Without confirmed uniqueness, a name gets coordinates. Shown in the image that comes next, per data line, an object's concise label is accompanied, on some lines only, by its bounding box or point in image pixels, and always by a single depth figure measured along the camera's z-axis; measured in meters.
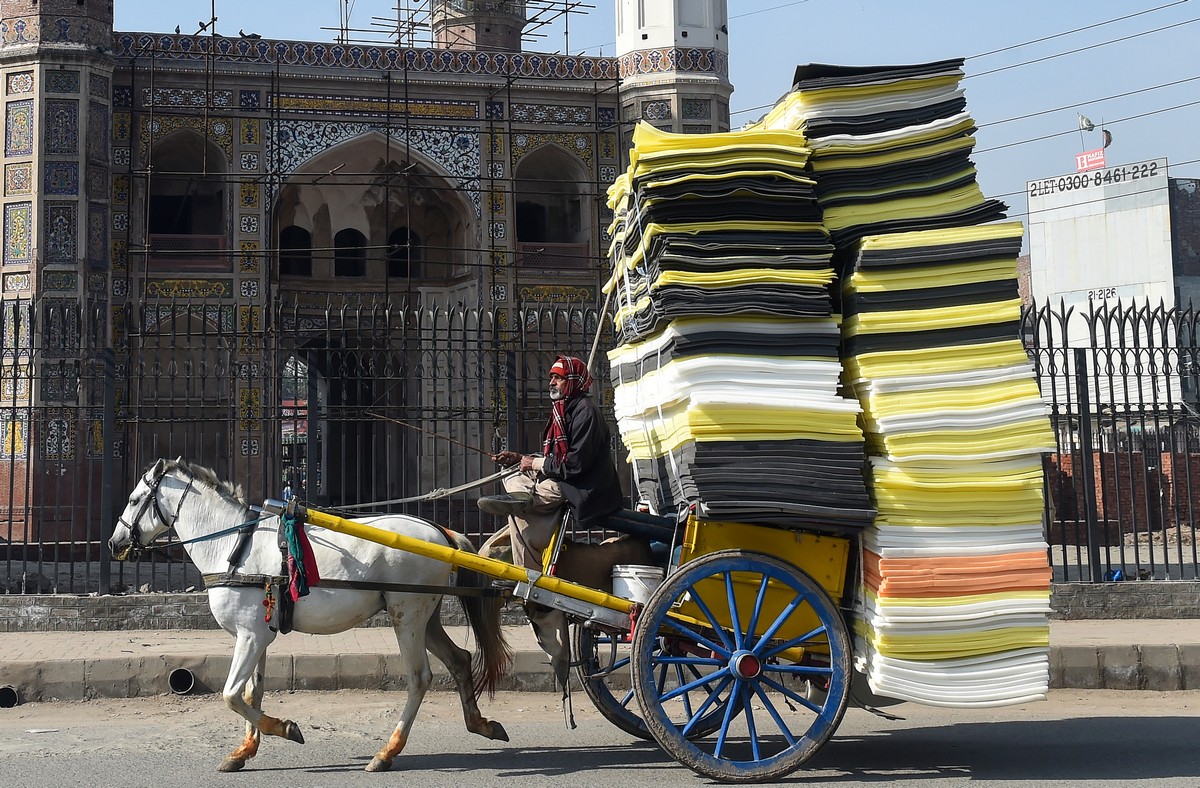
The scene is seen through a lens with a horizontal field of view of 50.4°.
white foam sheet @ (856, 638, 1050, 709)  5.34
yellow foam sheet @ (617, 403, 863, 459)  5.40
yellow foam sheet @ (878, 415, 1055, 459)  5.46
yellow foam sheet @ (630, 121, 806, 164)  5.59
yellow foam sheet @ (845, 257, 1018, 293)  5.59
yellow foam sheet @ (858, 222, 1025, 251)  5.59
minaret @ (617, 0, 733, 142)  20.16
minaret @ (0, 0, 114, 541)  17.91
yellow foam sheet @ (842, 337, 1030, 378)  5.54
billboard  36.53
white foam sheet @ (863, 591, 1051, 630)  5.38
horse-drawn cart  5.41
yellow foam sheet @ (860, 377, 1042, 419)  5.48
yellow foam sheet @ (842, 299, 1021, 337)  5.56
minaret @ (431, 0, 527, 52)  25.73
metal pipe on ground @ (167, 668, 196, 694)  8.23
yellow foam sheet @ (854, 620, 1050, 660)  5.38
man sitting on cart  6.04
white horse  5.99
